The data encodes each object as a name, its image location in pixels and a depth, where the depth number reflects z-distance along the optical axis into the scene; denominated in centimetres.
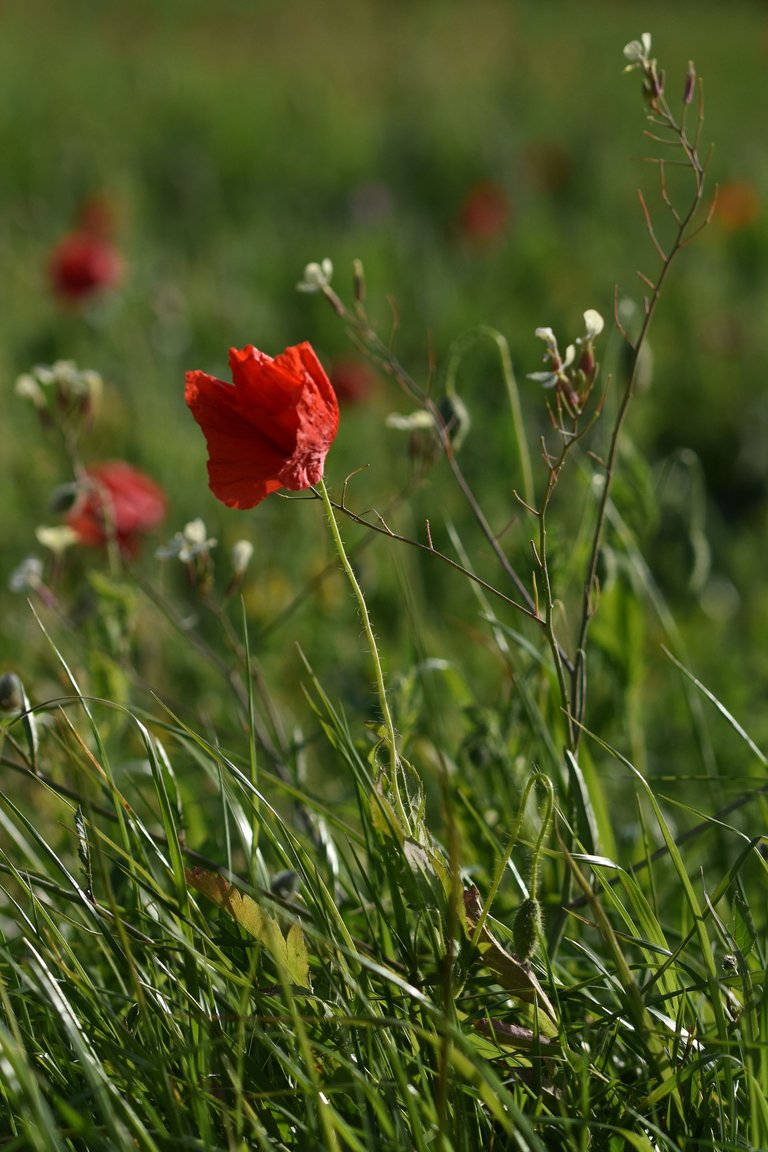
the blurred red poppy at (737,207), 708
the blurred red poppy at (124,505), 335
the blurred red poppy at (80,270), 518
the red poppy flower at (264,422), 150
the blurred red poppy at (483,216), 701
